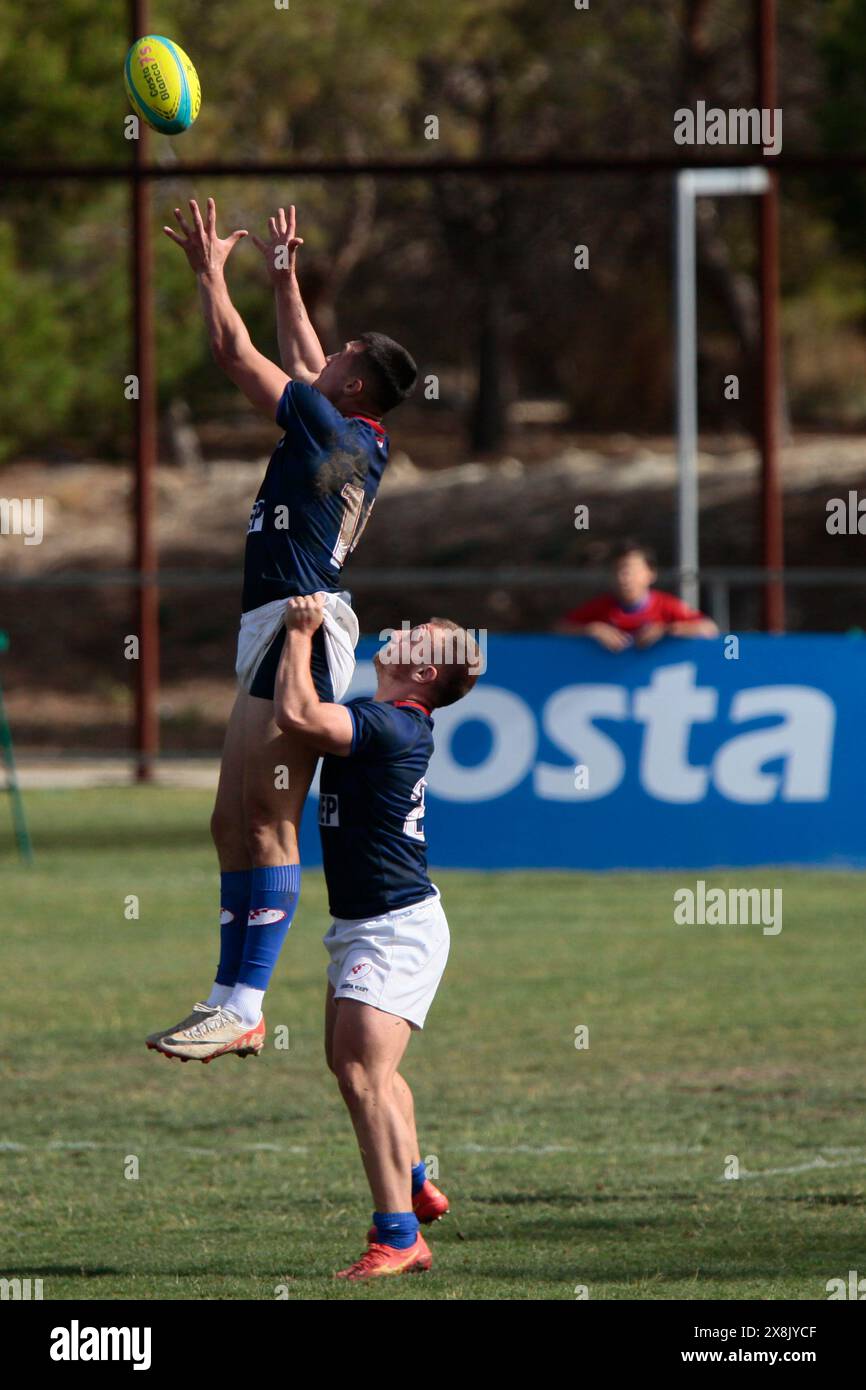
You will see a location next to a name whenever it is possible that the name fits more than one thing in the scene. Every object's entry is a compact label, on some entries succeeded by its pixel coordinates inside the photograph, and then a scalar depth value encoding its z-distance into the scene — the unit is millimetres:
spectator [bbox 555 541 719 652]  13922
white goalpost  22062
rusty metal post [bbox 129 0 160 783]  20234
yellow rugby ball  6555
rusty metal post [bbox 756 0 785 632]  19359
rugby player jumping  6109
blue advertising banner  13789
